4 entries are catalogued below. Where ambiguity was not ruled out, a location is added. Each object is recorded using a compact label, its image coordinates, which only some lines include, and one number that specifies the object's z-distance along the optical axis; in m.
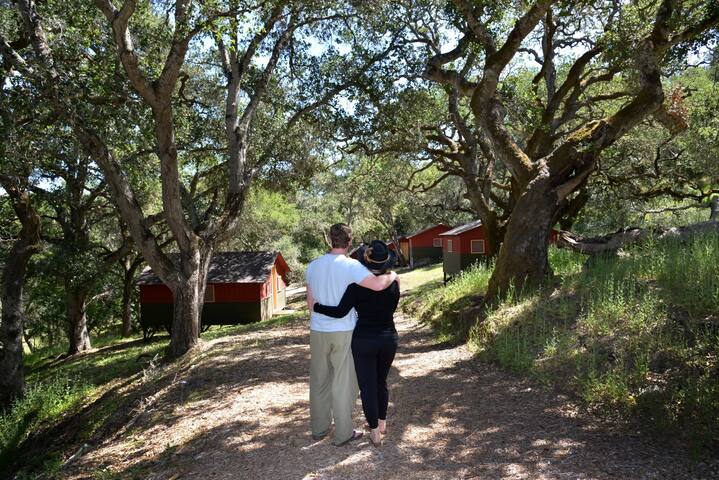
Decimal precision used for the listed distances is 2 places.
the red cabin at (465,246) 25.73
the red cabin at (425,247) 45.88
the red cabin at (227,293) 22.95
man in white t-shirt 4.56
